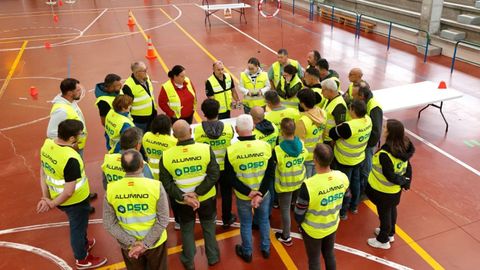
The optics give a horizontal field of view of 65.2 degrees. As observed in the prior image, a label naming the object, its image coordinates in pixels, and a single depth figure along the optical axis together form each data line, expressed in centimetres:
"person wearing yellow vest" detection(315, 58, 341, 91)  658
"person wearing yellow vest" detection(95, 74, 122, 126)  590
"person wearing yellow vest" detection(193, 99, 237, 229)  464
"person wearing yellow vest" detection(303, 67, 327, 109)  590
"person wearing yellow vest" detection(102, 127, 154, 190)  402
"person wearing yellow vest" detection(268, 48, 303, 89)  712
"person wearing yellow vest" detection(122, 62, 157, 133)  627
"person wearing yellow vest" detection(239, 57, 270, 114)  691
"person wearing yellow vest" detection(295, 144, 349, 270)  375
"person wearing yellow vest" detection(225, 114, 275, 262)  430
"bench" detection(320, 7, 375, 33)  1745
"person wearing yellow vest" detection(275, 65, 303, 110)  639
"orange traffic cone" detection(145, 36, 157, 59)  1416
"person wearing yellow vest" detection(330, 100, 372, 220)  490
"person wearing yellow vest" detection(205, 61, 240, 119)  673
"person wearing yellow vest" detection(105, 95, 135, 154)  514
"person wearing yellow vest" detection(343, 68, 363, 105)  595
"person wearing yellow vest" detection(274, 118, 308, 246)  443
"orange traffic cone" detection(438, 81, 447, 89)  863
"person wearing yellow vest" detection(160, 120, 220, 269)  407
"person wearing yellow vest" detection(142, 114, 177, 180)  462
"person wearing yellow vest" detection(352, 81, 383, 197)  539
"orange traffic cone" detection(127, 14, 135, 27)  1959
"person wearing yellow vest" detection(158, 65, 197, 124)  634
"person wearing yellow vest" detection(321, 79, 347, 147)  532
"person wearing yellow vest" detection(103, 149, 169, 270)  348
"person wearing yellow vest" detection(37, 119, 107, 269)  420
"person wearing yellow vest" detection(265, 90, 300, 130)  519
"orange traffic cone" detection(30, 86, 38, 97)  1100
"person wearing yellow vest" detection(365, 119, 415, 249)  443
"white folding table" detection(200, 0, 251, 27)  1909
